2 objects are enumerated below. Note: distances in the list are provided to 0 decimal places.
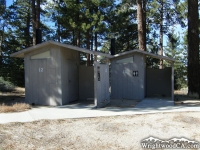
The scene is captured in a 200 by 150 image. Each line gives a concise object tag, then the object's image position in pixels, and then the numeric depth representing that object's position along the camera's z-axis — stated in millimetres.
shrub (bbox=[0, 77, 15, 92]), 11301
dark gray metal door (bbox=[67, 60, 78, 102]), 7500
